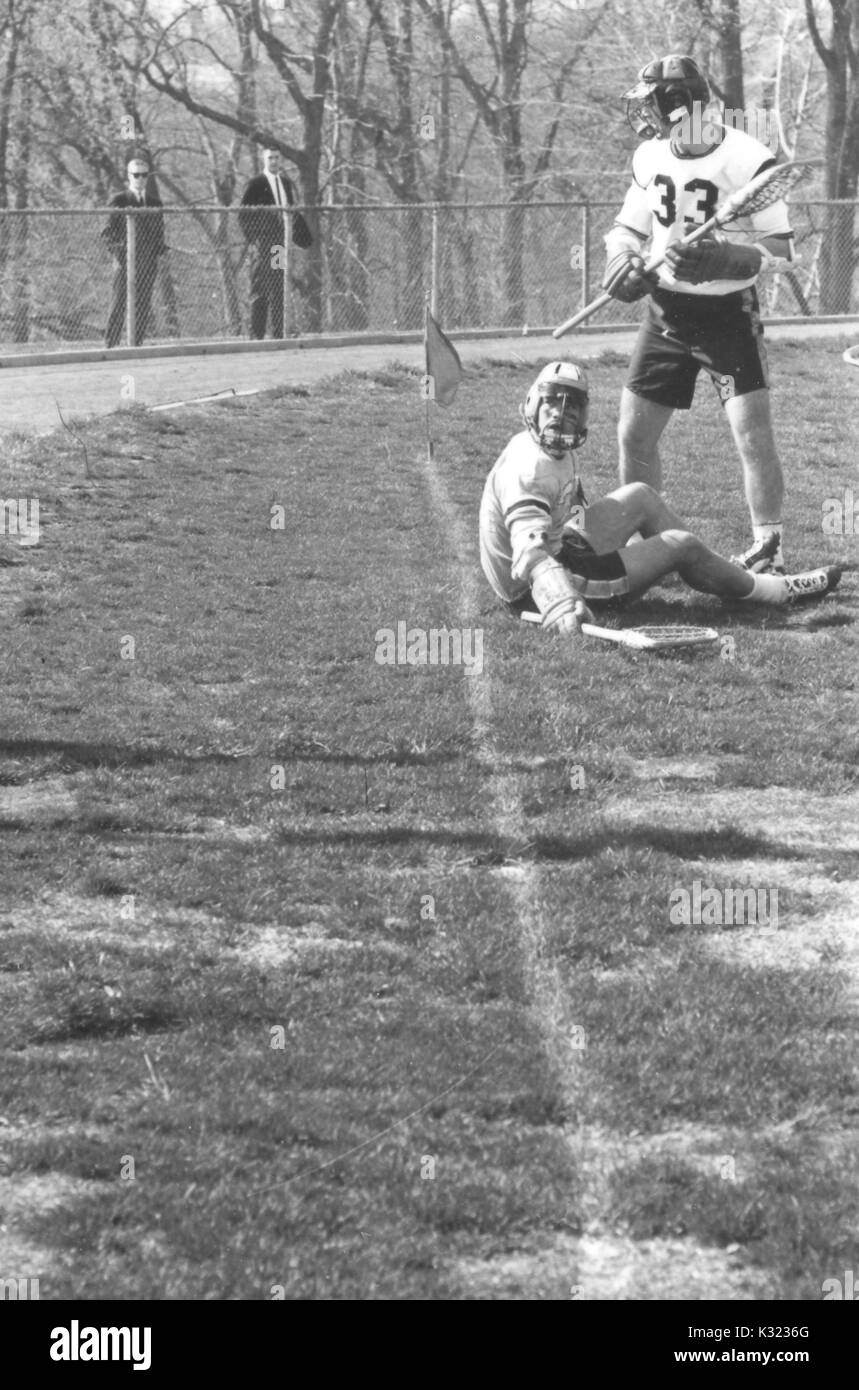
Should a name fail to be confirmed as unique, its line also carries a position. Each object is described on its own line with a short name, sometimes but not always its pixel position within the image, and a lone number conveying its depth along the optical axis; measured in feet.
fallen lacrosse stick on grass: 27.30
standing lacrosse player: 30.76
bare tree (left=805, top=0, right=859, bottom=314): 120.57
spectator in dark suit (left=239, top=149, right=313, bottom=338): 74.49
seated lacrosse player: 28.17
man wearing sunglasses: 72.13
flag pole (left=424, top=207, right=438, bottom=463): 77.10
